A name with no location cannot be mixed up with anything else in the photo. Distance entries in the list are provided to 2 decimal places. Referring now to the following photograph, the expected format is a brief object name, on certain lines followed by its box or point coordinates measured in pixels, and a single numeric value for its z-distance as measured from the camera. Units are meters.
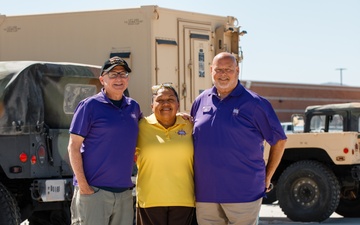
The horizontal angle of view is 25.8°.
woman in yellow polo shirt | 5.67
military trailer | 12.62
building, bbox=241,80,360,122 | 49.83
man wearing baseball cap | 5.59
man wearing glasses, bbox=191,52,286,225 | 5.64
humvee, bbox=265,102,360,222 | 12.45
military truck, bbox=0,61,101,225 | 8.41
